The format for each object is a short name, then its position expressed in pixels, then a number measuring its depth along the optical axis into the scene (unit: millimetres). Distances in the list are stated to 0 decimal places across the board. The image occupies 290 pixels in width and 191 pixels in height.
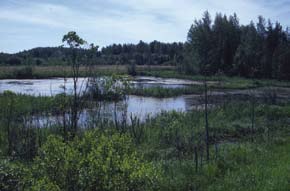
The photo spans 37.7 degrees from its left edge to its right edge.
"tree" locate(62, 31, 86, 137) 10719
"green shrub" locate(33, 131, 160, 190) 5547
